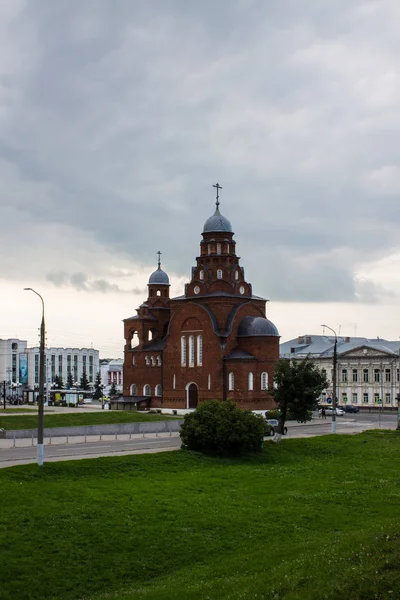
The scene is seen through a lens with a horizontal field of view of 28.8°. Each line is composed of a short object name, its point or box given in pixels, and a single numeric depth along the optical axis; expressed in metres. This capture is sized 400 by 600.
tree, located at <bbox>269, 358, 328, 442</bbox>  45.53
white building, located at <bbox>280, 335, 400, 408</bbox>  96.38
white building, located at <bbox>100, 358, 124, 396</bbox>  178.62
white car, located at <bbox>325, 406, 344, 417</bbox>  82.53
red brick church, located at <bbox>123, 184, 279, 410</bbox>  72.69
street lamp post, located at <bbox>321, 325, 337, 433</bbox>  51.62
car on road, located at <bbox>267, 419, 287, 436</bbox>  52.99
